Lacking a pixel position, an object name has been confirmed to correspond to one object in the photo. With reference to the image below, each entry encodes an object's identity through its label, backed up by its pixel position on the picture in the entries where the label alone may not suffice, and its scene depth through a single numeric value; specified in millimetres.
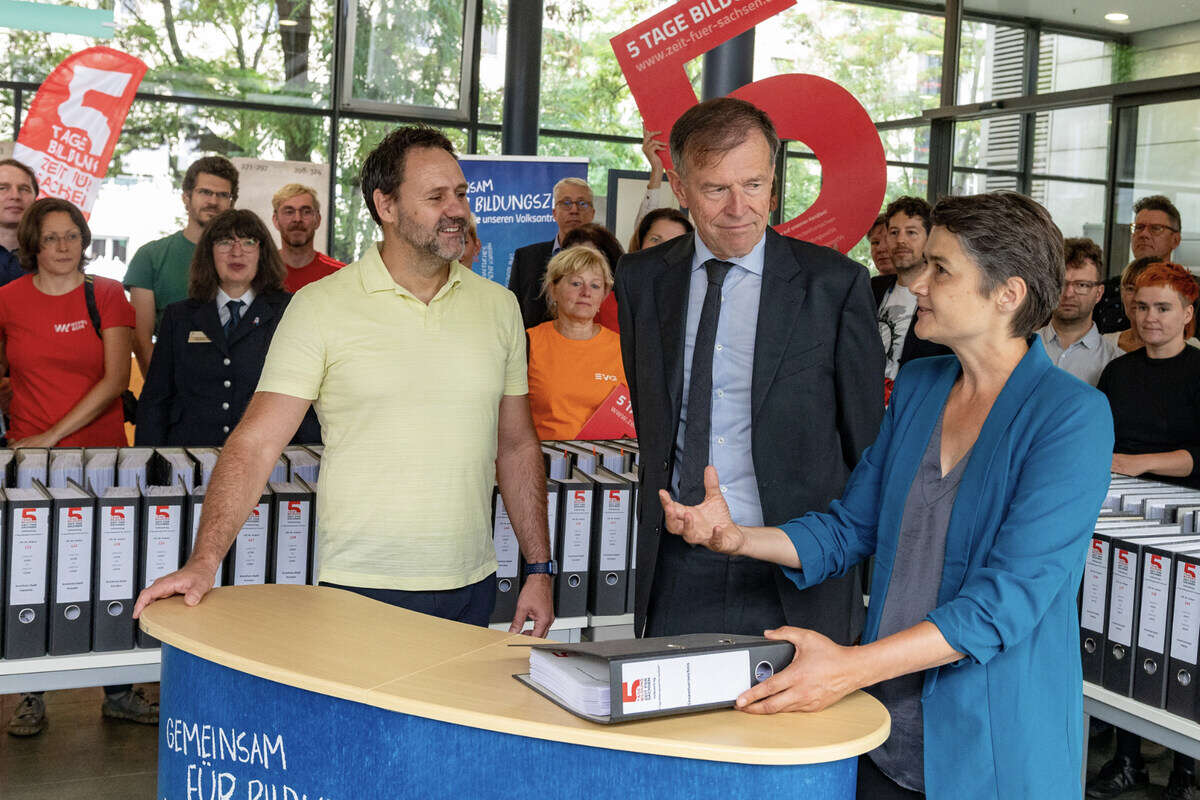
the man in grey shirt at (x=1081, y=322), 4449
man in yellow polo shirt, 2398
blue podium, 1486
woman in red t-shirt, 4082
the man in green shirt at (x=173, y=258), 4840
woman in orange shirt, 4191
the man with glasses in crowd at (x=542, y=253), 5309
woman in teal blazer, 1606
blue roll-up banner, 6547
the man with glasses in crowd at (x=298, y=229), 5121
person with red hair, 3797
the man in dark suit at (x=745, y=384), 2256
